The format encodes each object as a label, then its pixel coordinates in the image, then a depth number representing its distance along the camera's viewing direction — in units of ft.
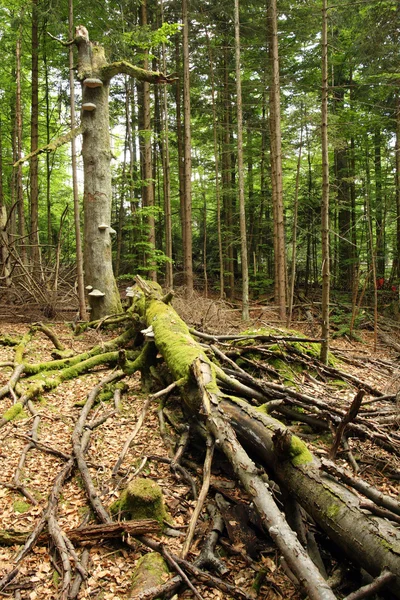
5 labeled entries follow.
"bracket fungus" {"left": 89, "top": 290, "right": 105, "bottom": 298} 28.76
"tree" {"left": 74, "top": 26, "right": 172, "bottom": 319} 28.91
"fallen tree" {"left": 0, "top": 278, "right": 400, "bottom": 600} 7.96
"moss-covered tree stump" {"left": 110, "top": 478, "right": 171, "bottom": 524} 10.71
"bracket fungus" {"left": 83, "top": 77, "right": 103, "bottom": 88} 27.76
